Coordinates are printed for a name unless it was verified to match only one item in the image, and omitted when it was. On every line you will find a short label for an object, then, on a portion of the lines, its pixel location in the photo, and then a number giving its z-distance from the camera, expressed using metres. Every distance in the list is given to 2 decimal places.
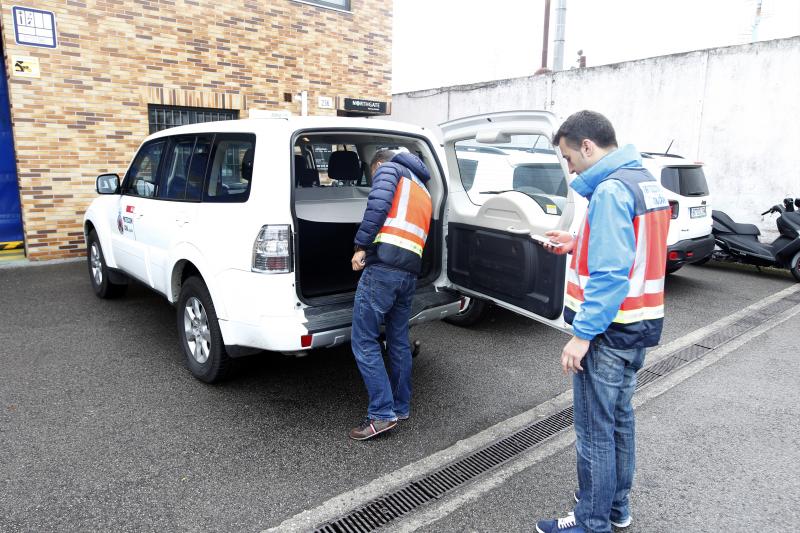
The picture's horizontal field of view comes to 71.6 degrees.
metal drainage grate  2.66
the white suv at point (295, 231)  3.34
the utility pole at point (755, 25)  16.05
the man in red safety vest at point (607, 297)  2.15
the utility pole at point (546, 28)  18.95
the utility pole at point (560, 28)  16.58
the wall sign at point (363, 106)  10.87
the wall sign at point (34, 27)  7.54
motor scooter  8.03
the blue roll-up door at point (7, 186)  8.05
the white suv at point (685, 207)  6.93
